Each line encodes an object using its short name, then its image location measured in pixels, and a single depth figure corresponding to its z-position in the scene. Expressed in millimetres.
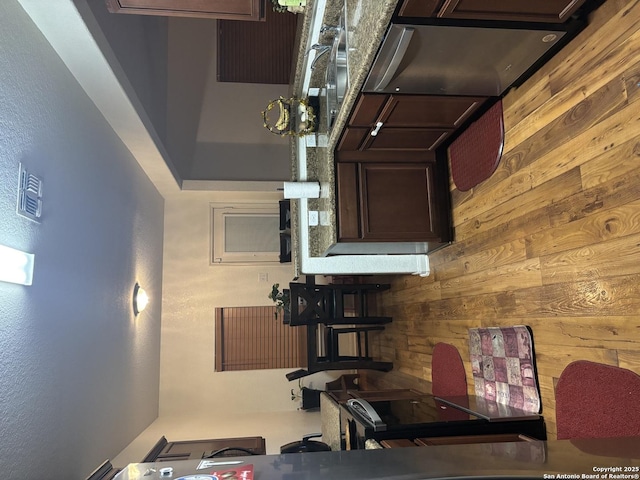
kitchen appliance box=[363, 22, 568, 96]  1719
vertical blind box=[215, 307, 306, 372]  5059
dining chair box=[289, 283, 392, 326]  3852
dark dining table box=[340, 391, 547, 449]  1892
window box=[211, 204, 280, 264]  5250
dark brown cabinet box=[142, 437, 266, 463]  2843
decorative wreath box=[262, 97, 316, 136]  2982
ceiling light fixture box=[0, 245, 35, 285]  1874
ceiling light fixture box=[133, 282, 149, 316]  3961
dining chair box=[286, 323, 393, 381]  3859
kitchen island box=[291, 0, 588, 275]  1718
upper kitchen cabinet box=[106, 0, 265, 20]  2256
